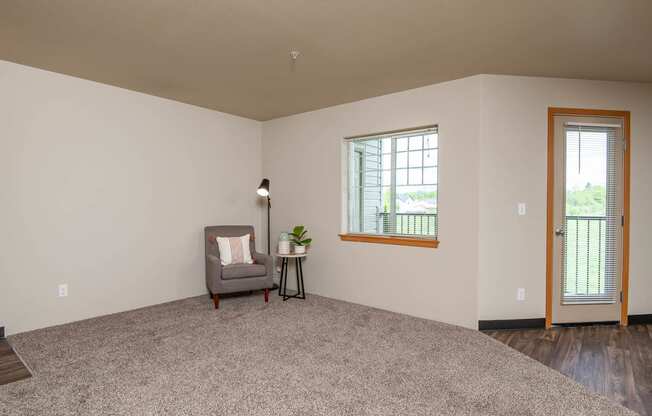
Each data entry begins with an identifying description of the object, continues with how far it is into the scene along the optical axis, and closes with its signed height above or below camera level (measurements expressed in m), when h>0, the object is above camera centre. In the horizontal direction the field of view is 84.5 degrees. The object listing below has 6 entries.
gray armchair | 3.91 -0.77
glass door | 3.41 -0.13
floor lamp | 4.49 -0.01
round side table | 4.34 -0.92
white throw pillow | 4.23 -0.56
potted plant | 4.38 -0.45
